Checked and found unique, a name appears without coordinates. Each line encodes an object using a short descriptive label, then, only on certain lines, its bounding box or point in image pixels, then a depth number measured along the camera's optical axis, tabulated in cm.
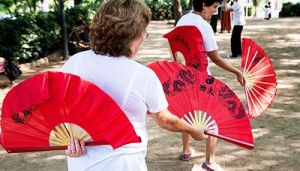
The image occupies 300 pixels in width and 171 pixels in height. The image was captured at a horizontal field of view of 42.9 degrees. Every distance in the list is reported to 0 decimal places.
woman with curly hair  158
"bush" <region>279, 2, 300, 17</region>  2698
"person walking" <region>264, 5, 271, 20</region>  2301
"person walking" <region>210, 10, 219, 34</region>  1467
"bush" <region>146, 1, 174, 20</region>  2493
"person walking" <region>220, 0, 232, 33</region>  1512
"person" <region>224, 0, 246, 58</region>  945
